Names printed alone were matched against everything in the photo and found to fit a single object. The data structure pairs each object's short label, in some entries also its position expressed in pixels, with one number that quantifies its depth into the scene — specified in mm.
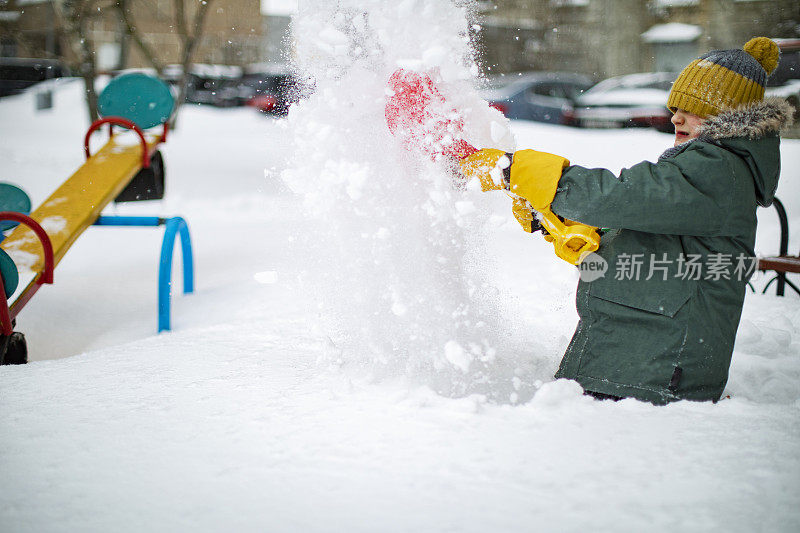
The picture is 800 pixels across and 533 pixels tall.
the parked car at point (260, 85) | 16300
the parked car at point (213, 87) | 19000
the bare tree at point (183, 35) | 9562
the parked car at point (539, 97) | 12555
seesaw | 2965
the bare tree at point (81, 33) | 8750
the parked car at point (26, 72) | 18656
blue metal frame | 3580
